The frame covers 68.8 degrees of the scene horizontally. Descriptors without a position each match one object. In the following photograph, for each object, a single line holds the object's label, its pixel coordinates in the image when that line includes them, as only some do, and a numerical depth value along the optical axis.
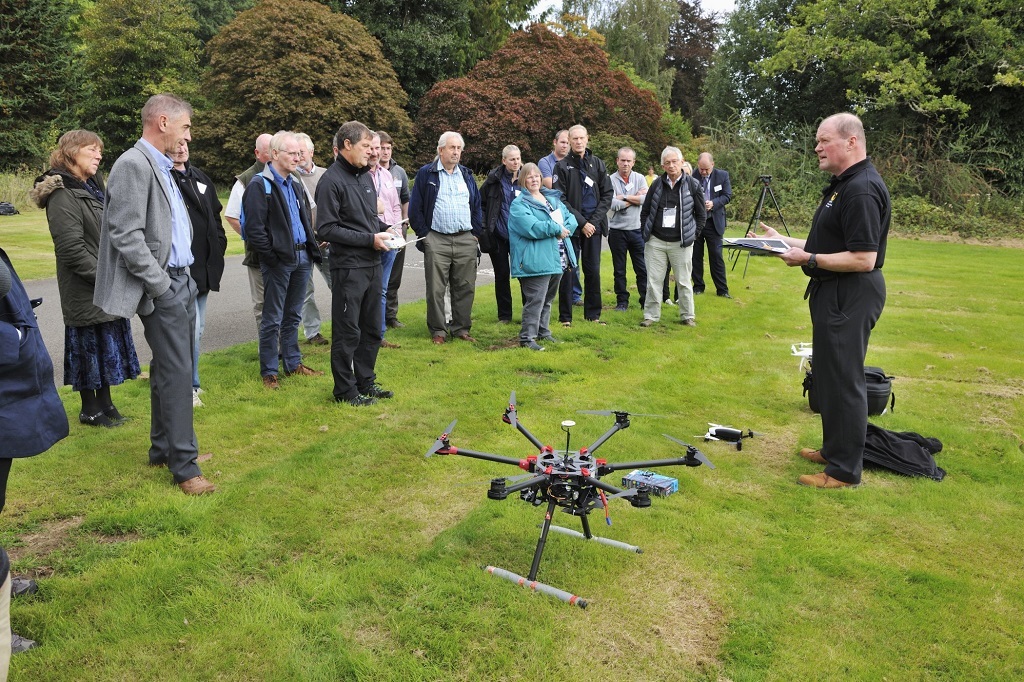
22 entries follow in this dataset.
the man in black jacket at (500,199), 9.23
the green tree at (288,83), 29.73
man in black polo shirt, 4.85
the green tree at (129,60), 36.91
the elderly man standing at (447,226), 8.52
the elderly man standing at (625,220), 10.97
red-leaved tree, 30.50
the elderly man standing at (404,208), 8.90
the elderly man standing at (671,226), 9.73
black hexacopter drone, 3.44
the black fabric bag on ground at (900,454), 5.30
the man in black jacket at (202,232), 6.37
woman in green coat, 5.62
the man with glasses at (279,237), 6.67
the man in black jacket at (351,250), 6.25
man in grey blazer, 4.34
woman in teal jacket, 8.40
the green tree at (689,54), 48.62
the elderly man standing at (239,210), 7.32
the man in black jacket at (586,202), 9.68
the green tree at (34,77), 29.72
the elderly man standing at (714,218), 12.19
